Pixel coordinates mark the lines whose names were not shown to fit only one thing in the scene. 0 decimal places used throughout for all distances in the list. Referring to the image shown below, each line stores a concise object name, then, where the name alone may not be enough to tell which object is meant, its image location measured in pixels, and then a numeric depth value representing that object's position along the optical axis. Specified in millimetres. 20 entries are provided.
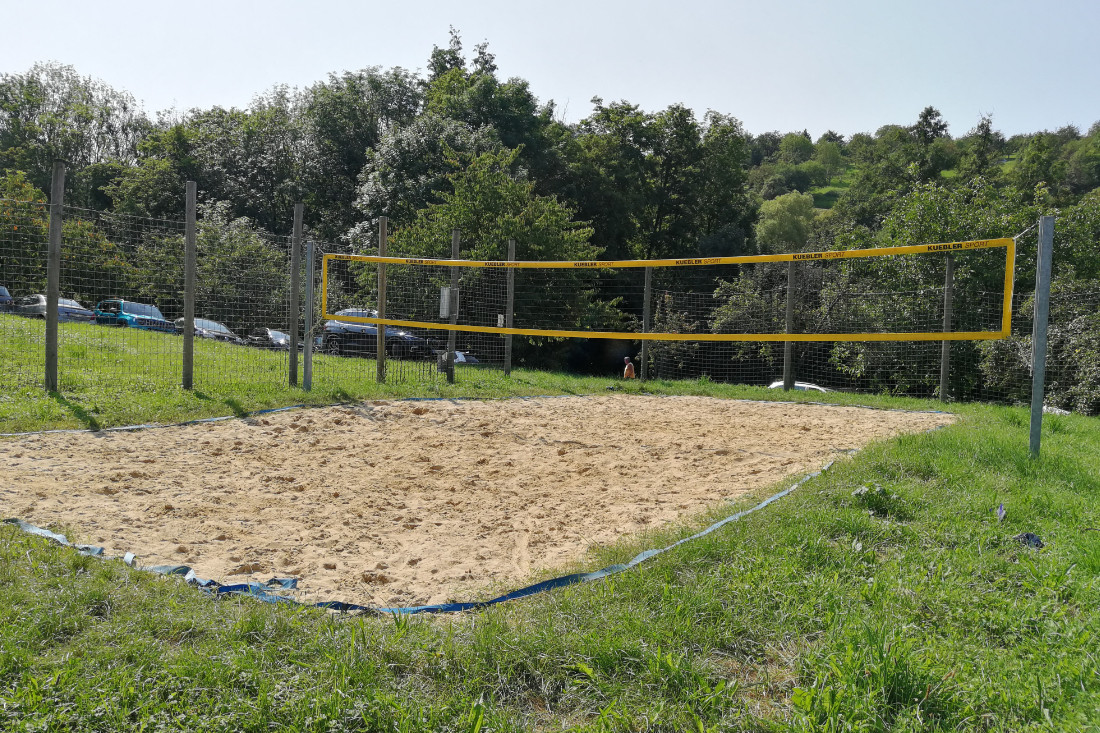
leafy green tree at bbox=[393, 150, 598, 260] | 15391
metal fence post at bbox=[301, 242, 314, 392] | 8281
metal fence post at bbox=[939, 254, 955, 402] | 9031
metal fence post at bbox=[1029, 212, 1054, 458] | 4879
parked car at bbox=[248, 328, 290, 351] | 9945
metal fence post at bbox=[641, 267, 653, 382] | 10648
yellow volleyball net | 9617
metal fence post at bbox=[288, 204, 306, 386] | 8578
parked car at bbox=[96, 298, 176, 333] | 8289
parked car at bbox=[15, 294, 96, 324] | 8273
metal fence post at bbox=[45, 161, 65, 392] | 6707
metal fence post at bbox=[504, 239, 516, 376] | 10656
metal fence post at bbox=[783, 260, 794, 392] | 9992
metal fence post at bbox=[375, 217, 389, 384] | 9273
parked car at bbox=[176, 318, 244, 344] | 9930
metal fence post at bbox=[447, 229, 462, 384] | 9516
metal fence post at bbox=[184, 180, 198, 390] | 7605
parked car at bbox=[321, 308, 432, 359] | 11758
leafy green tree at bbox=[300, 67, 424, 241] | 29797
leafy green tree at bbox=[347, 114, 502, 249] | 21312
